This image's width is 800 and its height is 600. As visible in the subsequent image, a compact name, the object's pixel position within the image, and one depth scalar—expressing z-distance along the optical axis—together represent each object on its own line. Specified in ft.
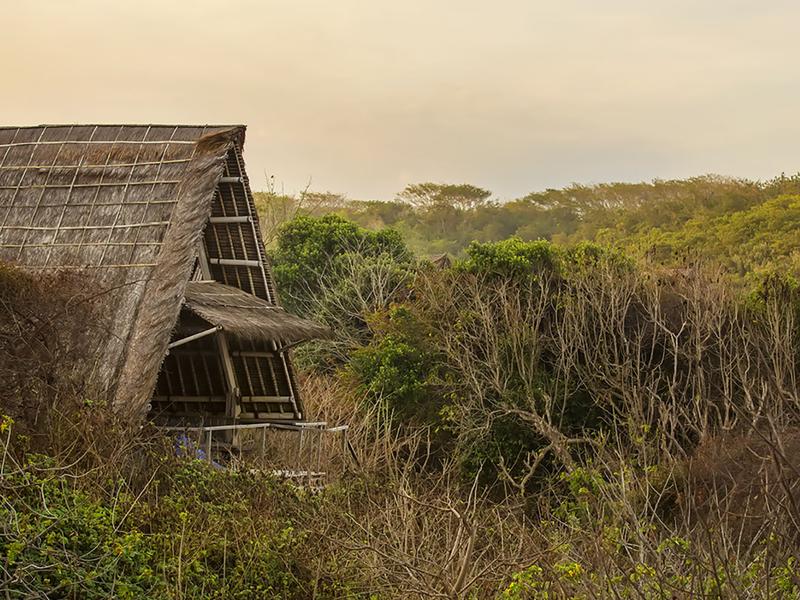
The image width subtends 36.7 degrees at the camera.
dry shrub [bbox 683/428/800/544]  43.81
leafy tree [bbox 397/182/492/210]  177.27
